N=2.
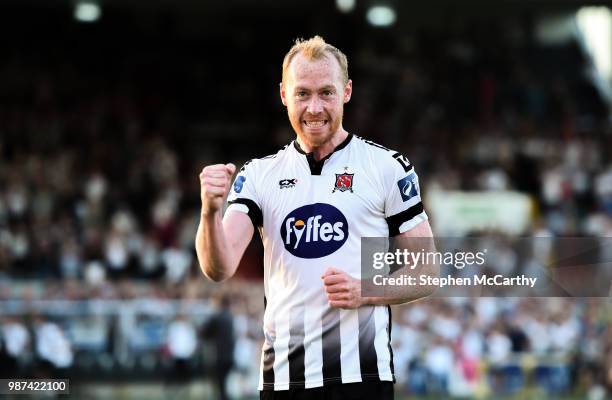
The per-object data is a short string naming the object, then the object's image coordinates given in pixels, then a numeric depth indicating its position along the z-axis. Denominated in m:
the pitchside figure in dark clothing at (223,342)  30.86
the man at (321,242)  9.30
